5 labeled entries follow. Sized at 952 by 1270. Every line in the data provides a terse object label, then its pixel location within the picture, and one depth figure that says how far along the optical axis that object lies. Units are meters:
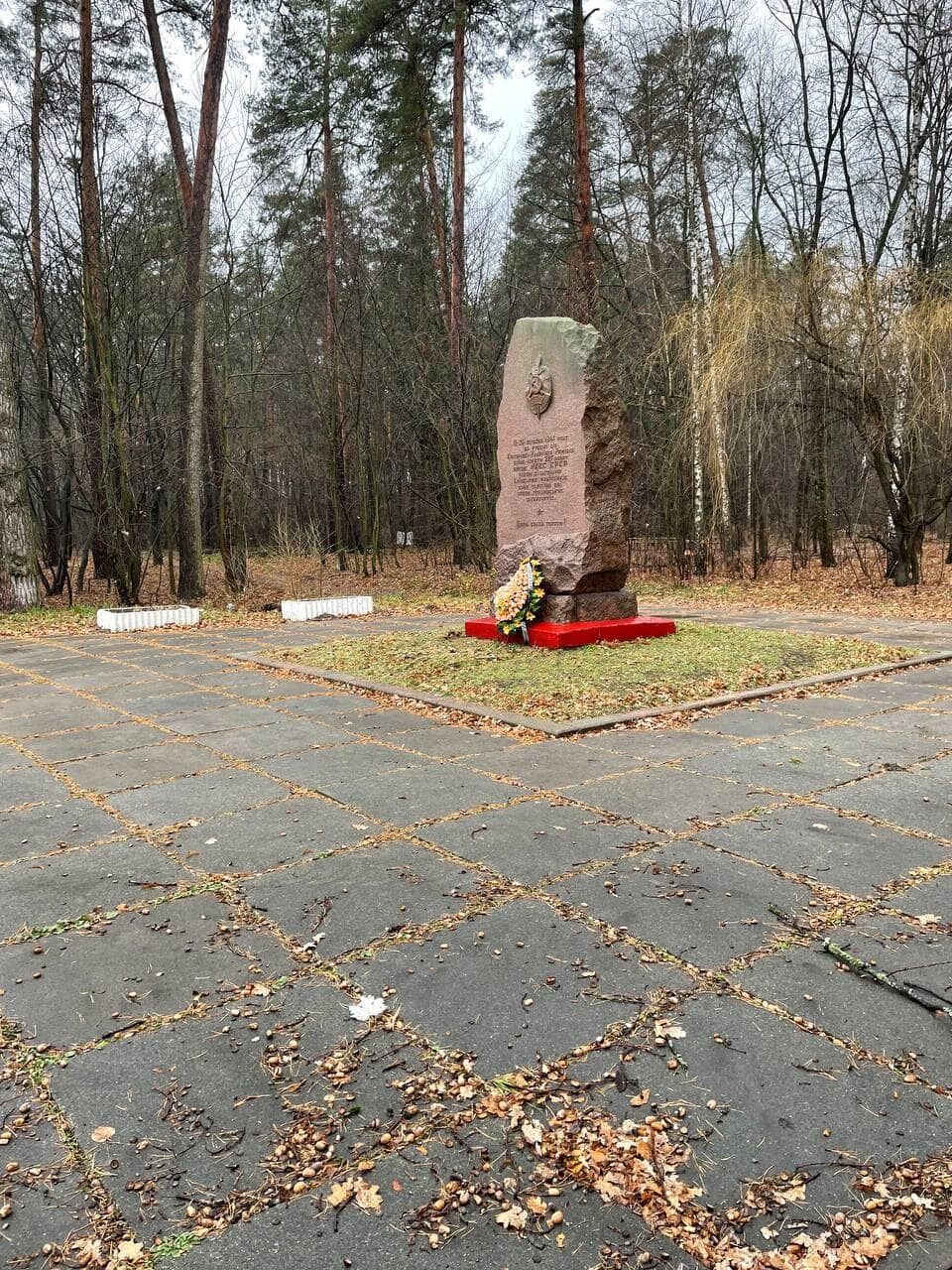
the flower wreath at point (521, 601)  7.19
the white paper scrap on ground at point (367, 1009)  1.98
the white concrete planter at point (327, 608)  10.84
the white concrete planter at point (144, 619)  10.12
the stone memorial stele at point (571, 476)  7.32
